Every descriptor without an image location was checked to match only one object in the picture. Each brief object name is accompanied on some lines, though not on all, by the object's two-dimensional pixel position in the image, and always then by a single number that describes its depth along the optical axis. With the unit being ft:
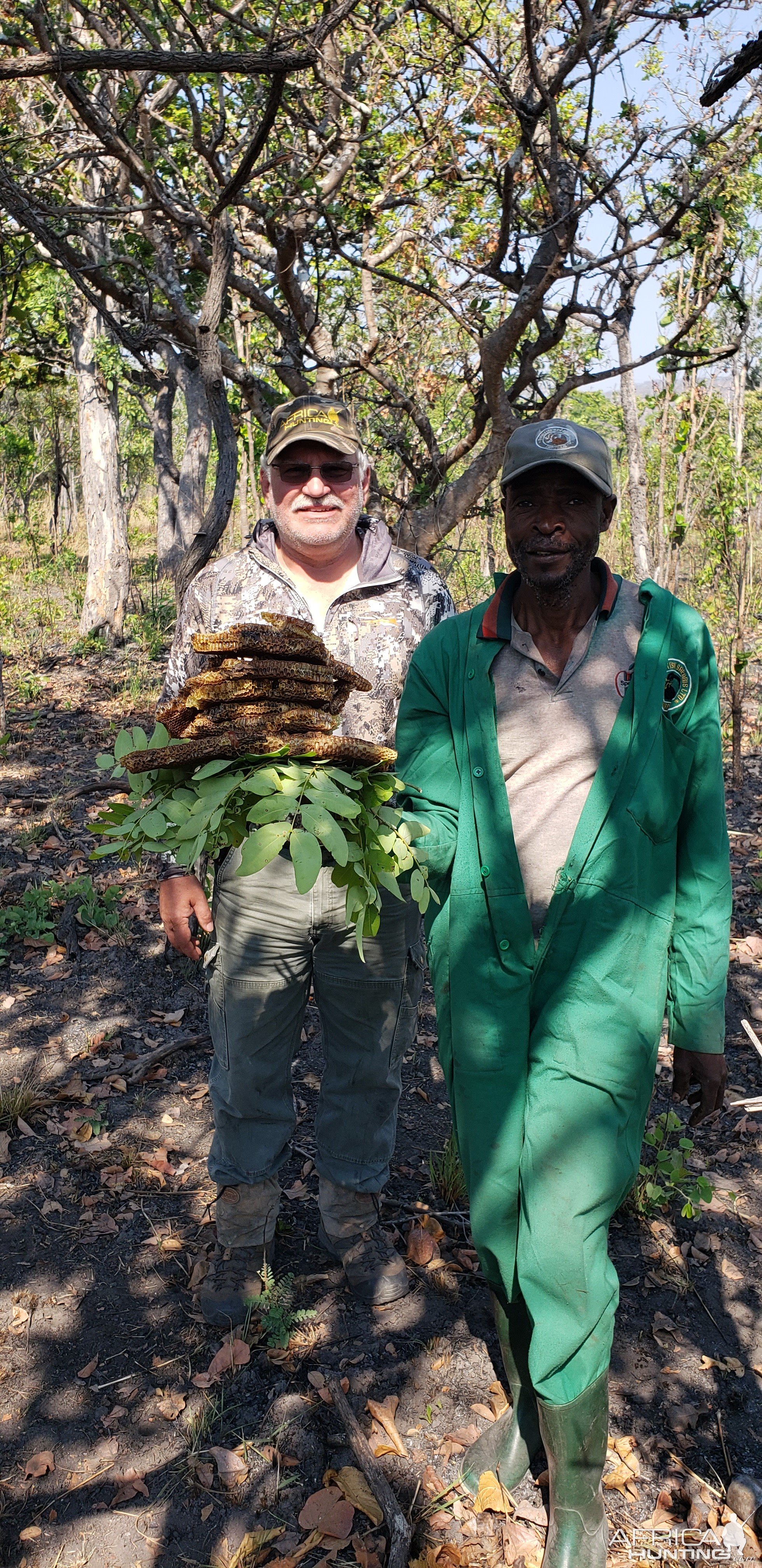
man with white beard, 8.67
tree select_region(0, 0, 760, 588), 18.58
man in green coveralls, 6.60
